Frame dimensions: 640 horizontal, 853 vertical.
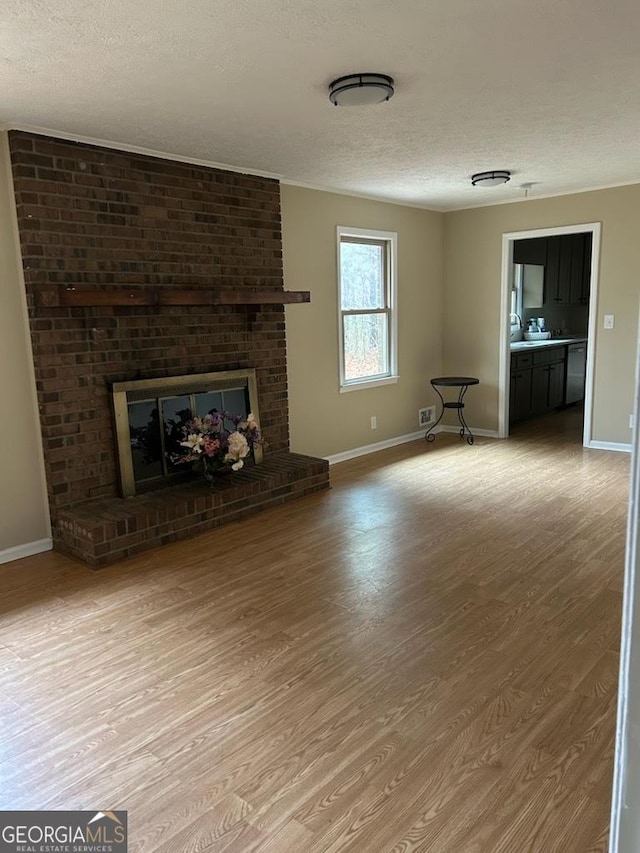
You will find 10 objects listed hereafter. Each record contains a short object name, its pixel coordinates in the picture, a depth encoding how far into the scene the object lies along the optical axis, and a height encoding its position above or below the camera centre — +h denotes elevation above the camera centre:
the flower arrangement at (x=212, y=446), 4.06 -0.82
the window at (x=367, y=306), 5.72 +0.11
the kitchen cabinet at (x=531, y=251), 7.58 +0.76
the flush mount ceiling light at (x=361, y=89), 2.75 +1.01
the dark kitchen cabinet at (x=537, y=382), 6.96 -0.82
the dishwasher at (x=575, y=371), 8.05 -0.78
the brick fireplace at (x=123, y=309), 3.52 +0.09
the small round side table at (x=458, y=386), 6.39 -0.79
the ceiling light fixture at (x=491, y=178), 4.84 +1.06
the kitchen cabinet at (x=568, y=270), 8.01 +0.54
